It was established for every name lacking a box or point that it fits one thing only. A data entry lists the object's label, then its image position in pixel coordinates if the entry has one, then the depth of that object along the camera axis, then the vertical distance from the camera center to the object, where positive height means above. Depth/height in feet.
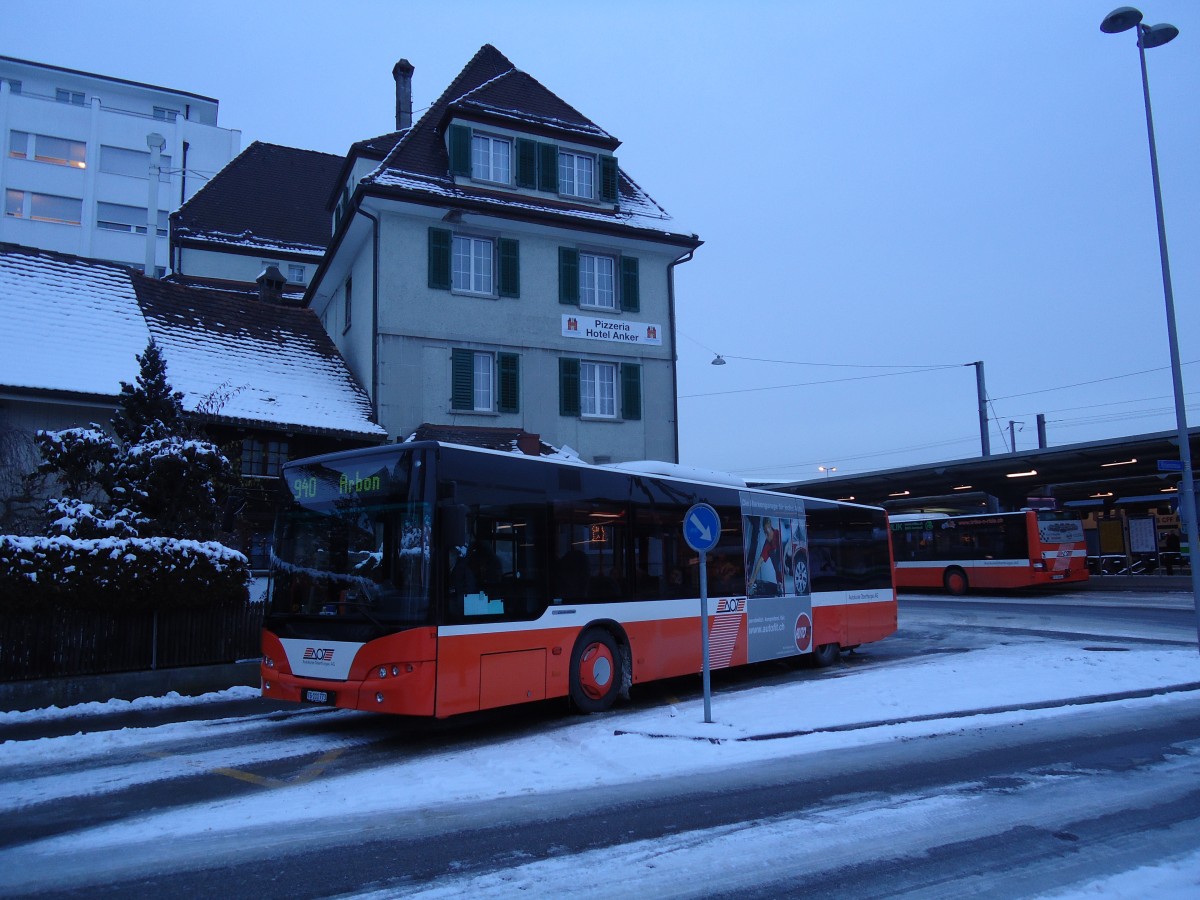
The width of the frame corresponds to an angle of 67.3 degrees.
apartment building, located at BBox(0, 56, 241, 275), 153.69 +74.09
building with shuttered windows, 78.33 +27.36
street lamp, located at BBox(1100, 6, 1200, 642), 50.26 +15.93
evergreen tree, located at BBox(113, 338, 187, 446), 47.32 +9.11
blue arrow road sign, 33.58 +1.47
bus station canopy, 107.55 +12.02
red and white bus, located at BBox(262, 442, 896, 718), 29.73 -0.40
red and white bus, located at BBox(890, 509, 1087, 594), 110.42 +1.43
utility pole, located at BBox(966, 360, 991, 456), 137.49 +23.32
